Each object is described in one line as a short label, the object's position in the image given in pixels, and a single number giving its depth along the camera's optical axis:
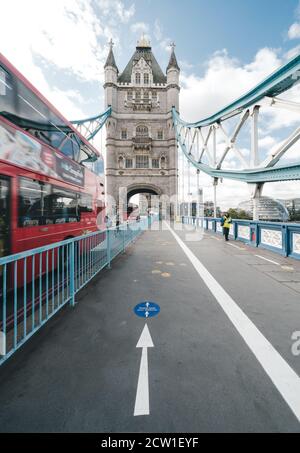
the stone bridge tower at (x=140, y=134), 36.97
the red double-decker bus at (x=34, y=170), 3.60
